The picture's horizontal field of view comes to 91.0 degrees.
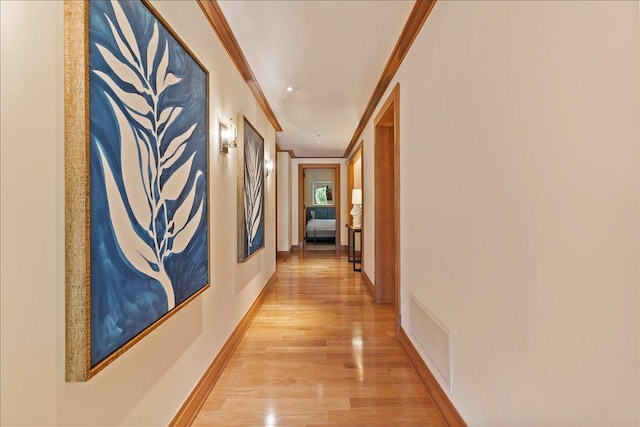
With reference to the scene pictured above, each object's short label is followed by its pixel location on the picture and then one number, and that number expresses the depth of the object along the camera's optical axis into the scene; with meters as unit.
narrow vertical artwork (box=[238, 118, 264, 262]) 2.80
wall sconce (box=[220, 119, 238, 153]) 2.36
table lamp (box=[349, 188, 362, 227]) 6.12
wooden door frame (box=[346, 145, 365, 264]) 5.11
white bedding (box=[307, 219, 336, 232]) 9.54
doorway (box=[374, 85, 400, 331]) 3.94
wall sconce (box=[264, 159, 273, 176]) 4.18
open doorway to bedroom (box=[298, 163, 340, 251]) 8.27
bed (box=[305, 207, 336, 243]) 9.56
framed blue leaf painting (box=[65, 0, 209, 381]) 0.93
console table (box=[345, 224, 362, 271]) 5.89
